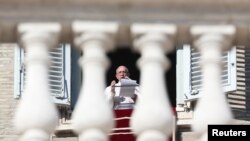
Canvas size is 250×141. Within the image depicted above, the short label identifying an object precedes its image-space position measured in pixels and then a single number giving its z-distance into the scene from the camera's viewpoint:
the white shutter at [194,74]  27.36
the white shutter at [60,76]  27.59
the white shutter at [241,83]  28.19
